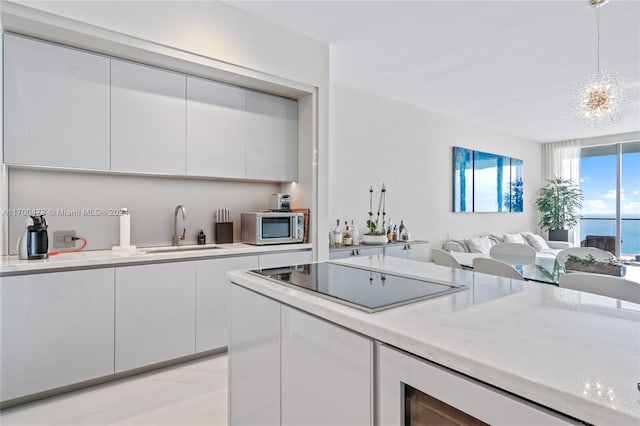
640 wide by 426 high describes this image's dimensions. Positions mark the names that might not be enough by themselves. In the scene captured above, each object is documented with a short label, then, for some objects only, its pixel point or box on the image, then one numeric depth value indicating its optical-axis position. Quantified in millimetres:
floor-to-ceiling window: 6570
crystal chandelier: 2988
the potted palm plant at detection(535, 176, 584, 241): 6828
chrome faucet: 2801
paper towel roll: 2459
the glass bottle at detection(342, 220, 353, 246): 3867
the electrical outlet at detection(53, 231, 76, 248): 2328
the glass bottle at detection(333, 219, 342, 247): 3777
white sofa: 4949
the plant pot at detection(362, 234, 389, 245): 3936
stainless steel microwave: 2838
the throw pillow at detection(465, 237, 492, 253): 4953
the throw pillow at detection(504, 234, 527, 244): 5841
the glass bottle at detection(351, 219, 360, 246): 4007
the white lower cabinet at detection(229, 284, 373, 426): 867
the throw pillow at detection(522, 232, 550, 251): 6270
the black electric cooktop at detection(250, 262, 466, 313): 1007
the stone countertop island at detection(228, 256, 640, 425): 522
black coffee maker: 1981
